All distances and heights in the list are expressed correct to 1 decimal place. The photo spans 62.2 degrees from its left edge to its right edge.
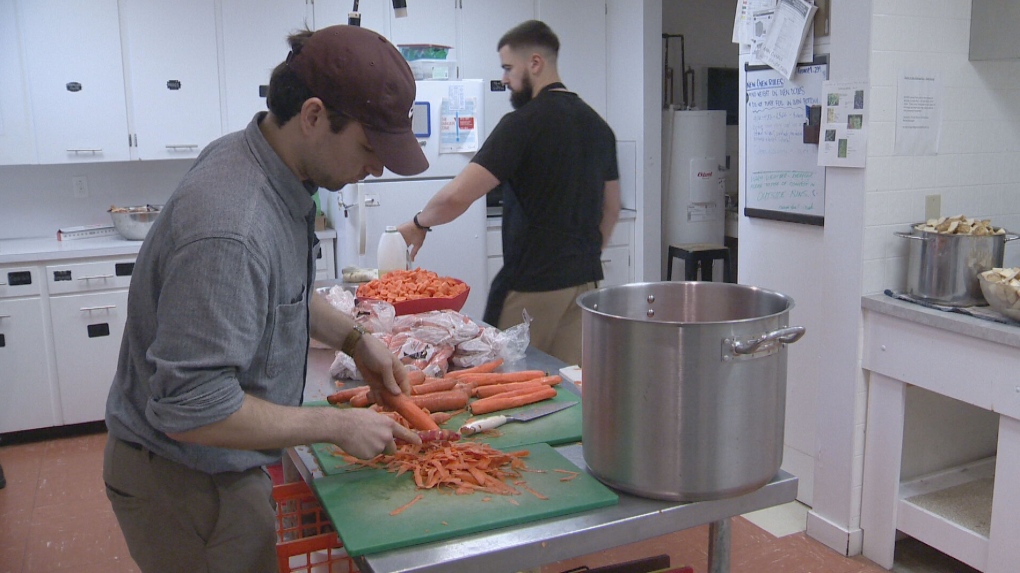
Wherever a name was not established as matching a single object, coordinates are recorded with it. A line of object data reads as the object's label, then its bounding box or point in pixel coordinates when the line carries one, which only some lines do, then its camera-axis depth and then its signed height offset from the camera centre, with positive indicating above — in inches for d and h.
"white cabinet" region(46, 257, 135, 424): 158.6 -30.2
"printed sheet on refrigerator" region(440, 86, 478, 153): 182.4 +8.0
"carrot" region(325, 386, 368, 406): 72.2 -19.8
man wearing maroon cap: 45.7 -8.7
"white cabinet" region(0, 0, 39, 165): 158.7 +12.5
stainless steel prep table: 45.5 -21.1
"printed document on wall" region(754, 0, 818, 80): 114.8 +16.7
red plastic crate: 52.2 -24.2
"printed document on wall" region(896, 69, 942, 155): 106.1 +5.2
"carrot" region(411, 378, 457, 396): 71.1 -18.9
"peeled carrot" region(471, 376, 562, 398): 71.9 -19.3
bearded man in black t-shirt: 109.4 -4.4
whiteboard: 118.0 +1.0
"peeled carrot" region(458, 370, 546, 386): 74.4 -19.1
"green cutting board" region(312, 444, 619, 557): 47.1 -20.3
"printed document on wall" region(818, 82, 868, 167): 105.1 +3.7
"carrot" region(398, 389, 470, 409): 68.0 -19.1
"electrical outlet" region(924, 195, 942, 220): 110.9 -6.9
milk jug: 118.4 -12.4
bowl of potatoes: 91.7 -15.0
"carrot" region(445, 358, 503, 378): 77.4 -19.3
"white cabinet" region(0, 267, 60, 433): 154.9 -34.7
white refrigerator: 178.2 -7.5
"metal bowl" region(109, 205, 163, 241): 165.2 -10.6
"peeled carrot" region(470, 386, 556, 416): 67.8 -19.4
